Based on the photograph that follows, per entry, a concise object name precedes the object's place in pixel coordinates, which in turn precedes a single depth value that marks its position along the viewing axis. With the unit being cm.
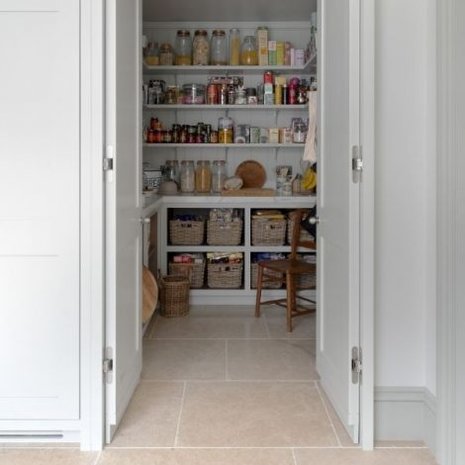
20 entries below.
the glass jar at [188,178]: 553
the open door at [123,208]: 249
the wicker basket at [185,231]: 512
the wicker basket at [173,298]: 475
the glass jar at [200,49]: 541
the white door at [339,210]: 248
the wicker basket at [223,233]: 511
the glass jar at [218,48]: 544
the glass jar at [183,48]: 543
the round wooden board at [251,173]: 561
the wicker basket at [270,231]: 509
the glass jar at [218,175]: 560
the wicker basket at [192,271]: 511
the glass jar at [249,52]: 540
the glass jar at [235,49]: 543
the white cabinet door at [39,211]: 241
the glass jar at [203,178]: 555
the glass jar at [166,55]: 541
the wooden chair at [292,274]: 443
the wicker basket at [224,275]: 511
